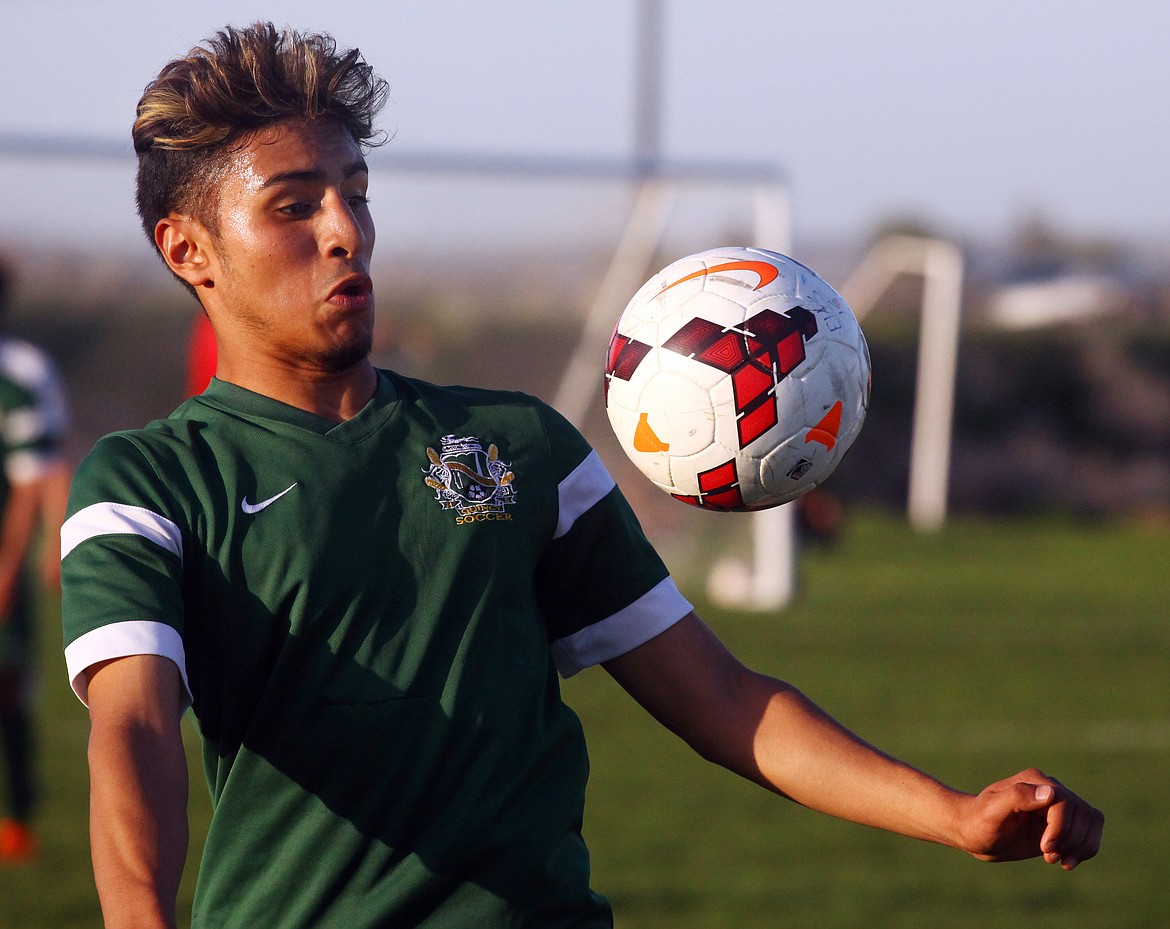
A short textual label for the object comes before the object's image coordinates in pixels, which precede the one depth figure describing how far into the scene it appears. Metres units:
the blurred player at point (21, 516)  13.00
